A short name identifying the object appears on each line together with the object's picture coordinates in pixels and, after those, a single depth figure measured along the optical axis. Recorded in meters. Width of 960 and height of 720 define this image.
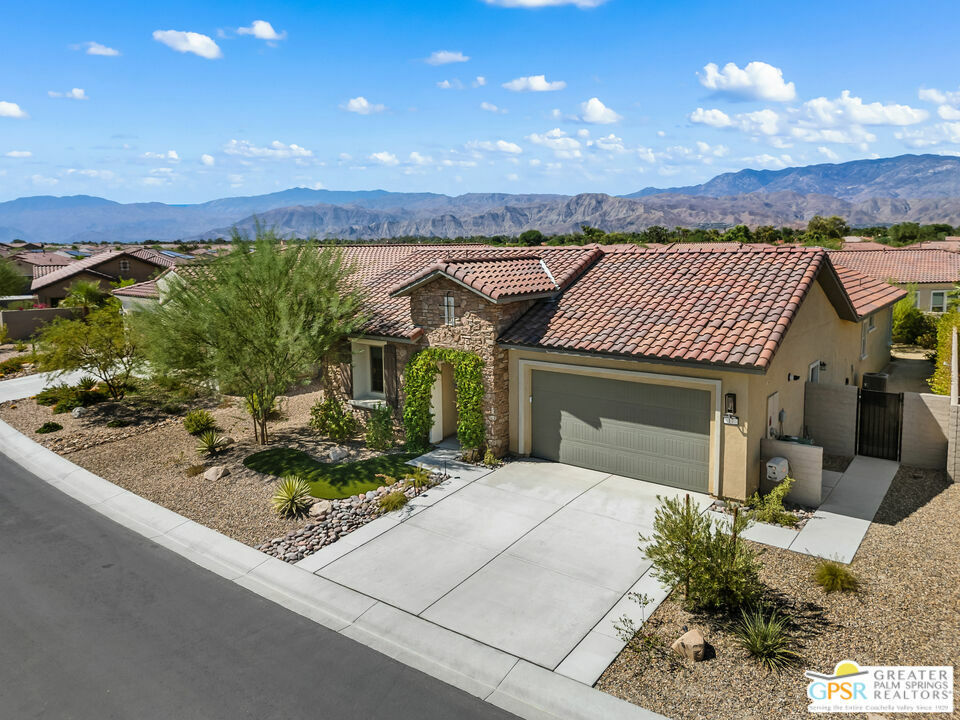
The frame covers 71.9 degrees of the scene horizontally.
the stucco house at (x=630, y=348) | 12.85
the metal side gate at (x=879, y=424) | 14.92
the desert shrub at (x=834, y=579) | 9.51
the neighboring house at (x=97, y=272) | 47.56
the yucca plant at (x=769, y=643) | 7.98
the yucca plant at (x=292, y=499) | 12.90
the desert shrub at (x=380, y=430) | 16.81
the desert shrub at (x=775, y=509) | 10.24
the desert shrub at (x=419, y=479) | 13.99
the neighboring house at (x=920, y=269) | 39.84
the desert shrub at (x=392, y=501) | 13.02
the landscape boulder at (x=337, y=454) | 16.03
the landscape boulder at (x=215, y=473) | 15.25
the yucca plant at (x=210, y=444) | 16.67
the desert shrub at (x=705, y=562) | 8.79
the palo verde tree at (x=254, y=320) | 15.28
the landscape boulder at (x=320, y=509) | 12.80
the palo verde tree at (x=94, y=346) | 20.89
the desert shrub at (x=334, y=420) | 17.62
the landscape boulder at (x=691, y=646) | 8.12
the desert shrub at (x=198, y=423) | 18.70
